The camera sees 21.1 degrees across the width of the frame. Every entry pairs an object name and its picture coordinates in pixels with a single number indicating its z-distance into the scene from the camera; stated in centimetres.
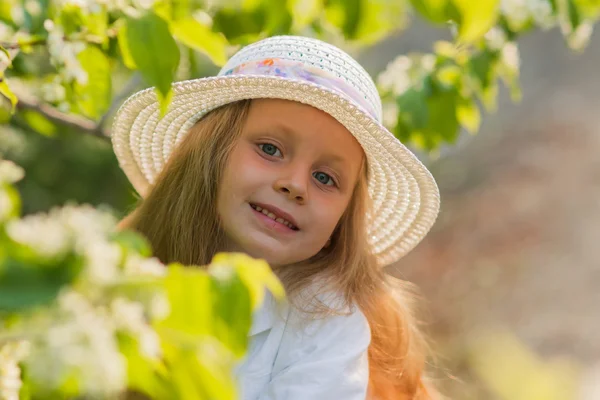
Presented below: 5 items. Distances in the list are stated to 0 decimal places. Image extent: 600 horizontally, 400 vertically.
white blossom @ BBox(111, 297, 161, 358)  75
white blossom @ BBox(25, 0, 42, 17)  124
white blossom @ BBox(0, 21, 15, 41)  127
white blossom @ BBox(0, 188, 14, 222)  76
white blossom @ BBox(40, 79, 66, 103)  142
